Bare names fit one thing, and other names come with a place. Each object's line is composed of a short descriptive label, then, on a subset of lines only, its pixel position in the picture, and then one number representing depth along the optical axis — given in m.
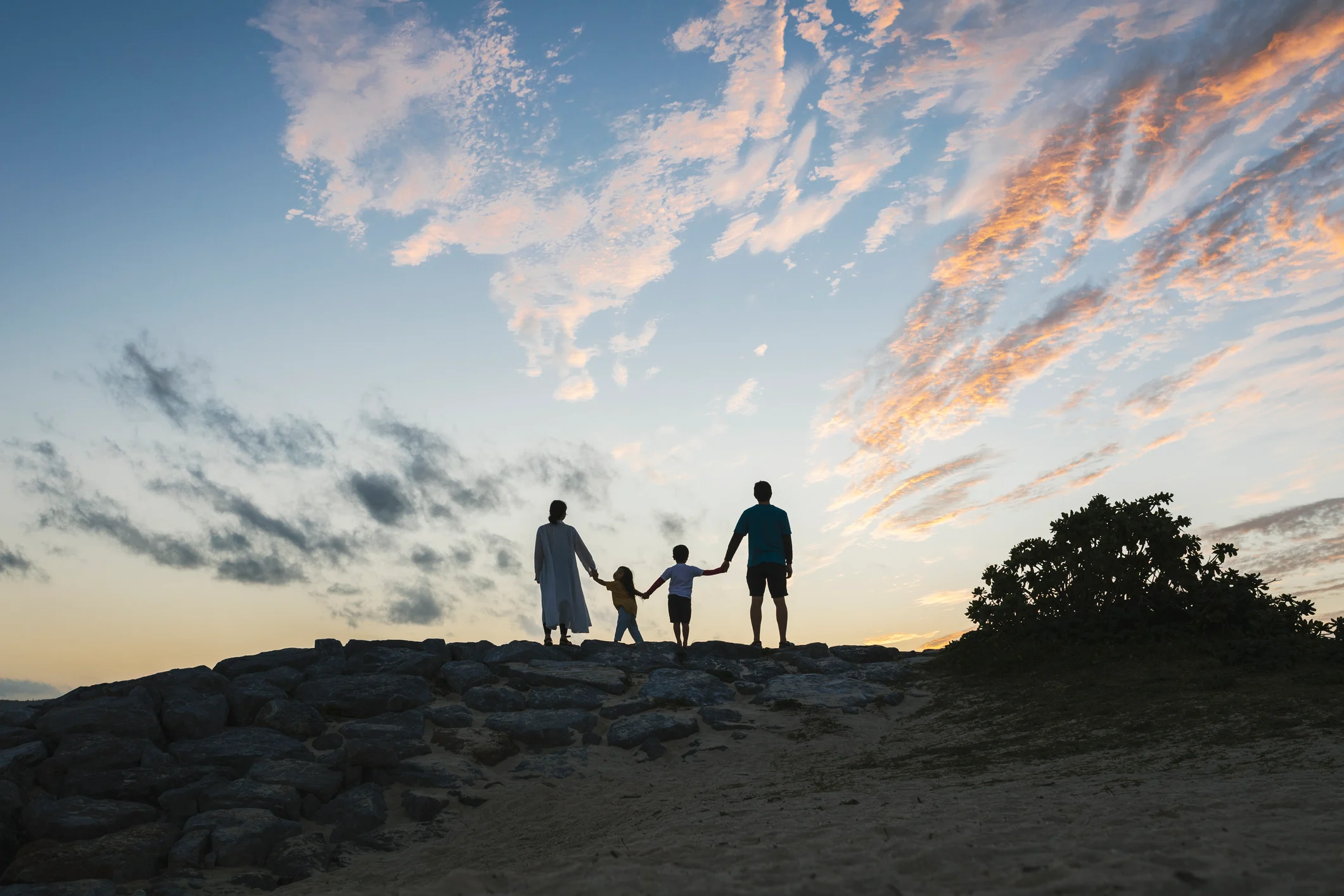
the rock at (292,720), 10.96
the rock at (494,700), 11.96
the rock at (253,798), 9.26
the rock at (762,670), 14.03
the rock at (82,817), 8.68
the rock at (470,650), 13.93
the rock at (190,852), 8.51
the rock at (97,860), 8.28
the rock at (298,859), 8.35
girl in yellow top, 18.22
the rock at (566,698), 12.08
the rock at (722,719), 11.75
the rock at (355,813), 9.07
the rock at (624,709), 11.95
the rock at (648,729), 11.24
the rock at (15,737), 10.29
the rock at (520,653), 13.79
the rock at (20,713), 11.03
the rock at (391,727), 10.81
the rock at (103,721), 10.20
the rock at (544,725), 11.12
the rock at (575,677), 12.85
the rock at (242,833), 8.52
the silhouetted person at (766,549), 15.37
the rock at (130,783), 9.38
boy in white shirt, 16.09
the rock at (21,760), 9.49
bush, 13.41
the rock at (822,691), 13.01
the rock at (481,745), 10.62
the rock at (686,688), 12.66
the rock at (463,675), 12.55
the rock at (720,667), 13.88
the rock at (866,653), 16.09
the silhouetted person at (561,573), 15.55
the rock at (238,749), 10.09
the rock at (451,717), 11.30
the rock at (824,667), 14.52
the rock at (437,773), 9.89
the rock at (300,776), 9.62
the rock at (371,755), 10.06
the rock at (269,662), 12.82
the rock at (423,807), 9.30
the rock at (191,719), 10.64
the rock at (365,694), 11.65
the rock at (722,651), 15.25
